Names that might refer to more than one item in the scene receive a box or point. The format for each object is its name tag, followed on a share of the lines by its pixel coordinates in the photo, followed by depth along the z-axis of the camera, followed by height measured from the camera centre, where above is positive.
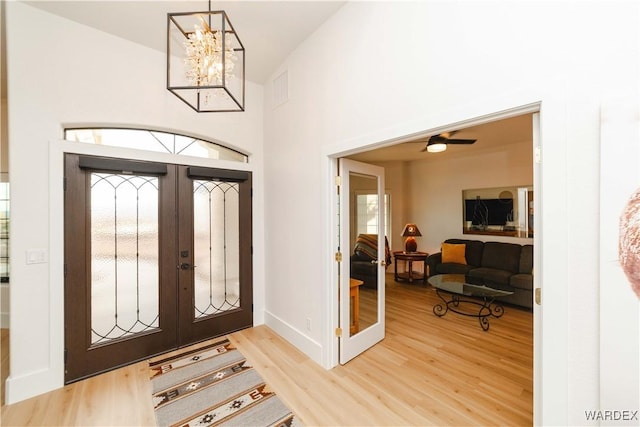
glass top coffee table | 3.62 -1.54
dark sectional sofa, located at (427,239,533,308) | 4.15 -1.06
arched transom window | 2.60 +0.80
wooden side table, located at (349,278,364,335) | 2.93 -1.08
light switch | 2.22 -0.38
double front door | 2.45 -0.52
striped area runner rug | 1.97 -1.60
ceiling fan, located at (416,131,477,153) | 3.69 +1.02
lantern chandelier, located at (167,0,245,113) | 1.53 +0.98
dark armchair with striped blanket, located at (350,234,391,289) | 3.03 -0.61
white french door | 2.69 -0.67
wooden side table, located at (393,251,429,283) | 5.78 -1.28
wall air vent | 3.17 +1.57
